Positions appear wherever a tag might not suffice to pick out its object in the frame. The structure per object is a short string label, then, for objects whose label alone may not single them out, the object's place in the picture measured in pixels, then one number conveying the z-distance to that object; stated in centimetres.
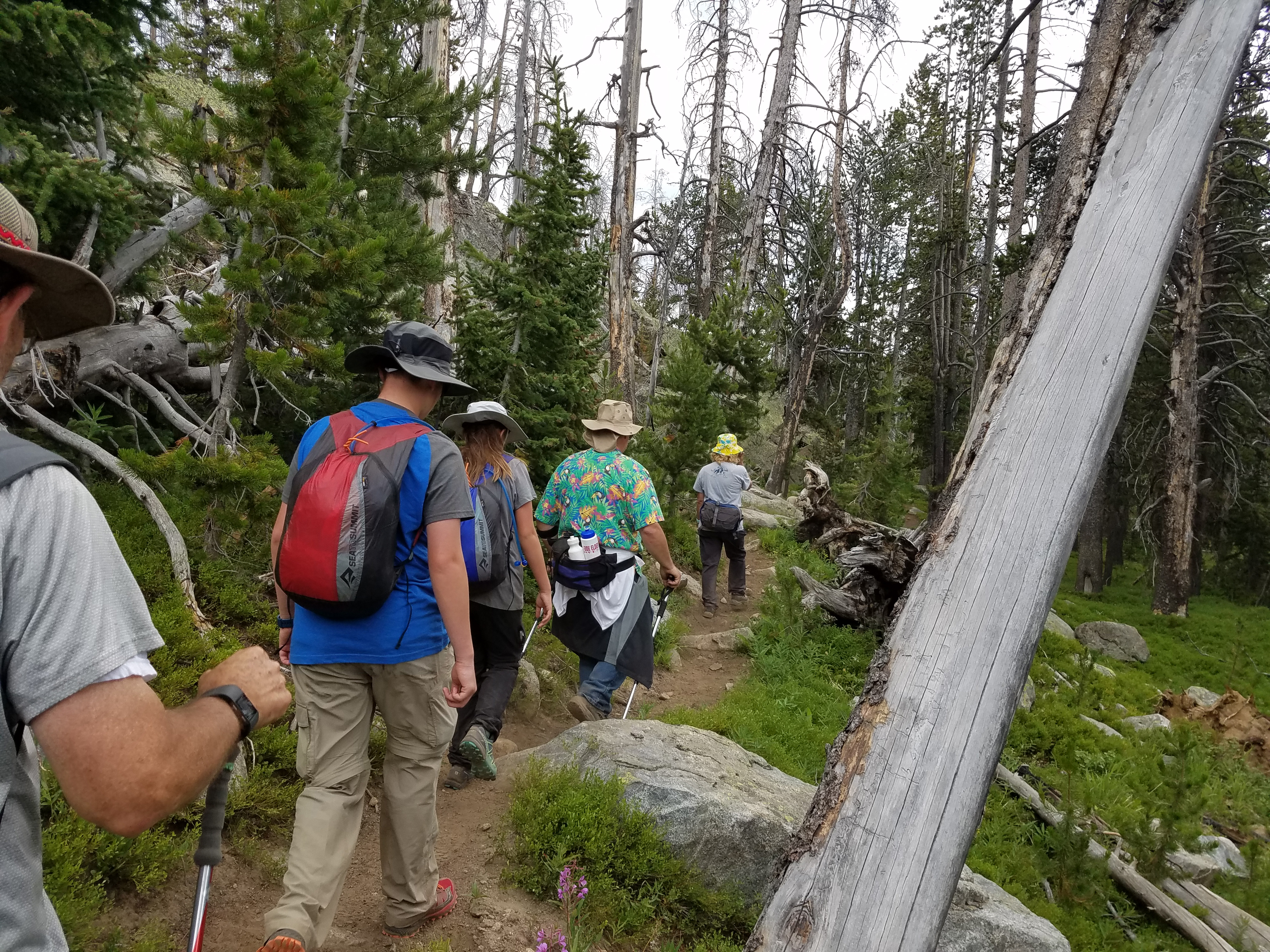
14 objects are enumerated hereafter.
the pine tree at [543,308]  770
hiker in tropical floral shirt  505
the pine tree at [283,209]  454
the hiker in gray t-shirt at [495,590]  441
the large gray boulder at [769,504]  1677
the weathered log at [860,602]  876
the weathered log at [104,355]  539
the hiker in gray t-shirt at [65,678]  104
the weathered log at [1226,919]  500
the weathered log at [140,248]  574
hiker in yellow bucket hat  924
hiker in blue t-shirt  272
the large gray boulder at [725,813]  345
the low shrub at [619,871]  337
